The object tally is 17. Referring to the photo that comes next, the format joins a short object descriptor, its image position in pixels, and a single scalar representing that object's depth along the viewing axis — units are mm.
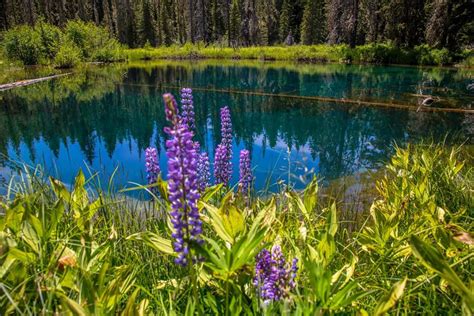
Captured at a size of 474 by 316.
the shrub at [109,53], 46094
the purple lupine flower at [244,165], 4109
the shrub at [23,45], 36562
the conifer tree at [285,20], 73125
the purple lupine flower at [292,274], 1856
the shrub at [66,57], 36031
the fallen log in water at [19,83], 22969
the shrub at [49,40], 38719
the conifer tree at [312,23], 64250
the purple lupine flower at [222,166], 4211
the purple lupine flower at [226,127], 4234
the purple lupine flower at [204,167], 4221
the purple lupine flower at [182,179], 1386
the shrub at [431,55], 36525
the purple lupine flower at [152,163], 3919
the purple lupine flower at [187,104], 3208
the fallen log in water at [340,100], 16966
